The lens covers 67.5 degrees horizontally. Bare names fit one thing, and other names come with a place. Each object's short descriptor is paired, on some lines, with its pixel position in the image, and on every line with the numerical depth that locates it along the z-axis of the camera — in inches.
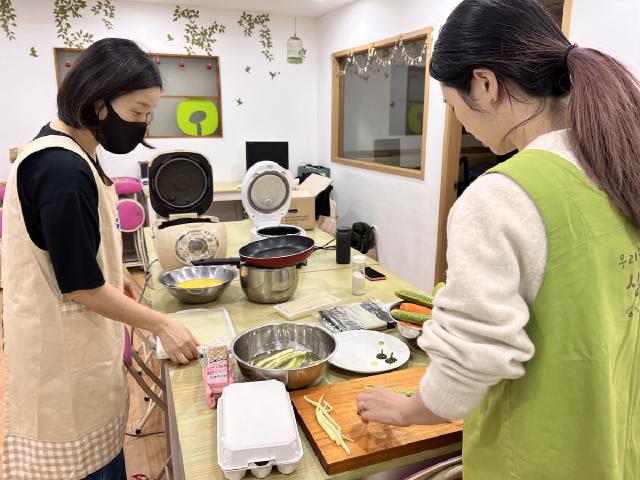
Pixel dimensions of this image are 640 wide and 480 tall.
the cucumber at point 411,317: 57.0
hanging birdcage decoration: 177.5
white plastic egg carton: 36.0
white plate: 52.1
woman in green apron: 24.8
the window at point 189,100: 198.2
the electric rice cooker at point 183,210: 80.3
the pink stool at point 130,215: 166.9
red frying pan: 67.0
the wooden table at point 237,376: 38.2
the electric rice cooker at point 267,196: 93.9
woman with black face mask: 43.1
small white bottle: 74.4
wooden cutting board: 37.8
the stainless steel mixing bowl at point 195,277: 68.6
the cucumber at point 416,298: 60.7
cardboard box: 123.0
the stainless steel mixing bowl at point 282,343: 47.6
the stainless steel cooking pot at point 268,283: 68.2
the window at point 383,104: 155.7
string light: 152.7
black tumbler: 90.7
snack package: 45.6
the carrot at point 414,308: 59.5
